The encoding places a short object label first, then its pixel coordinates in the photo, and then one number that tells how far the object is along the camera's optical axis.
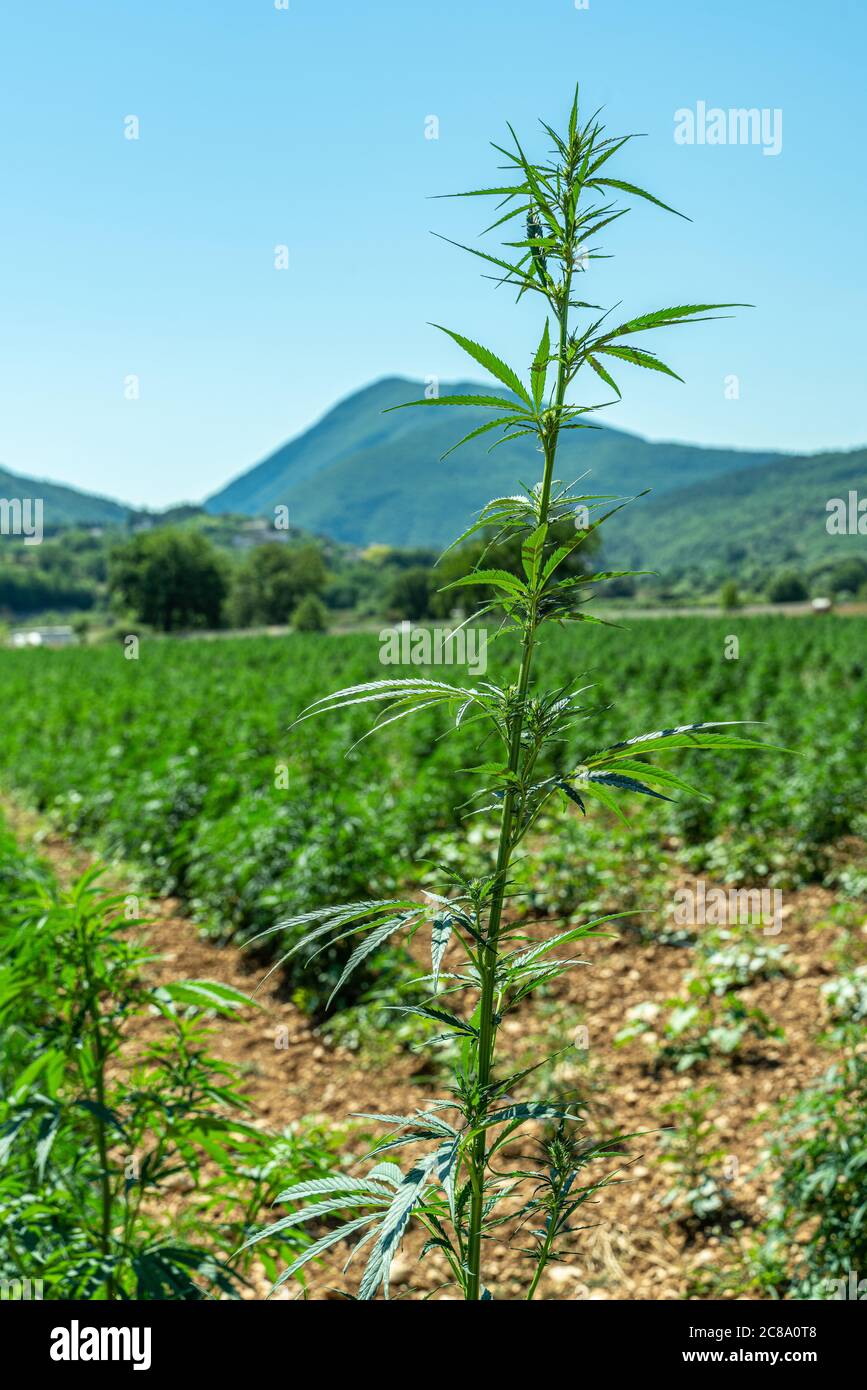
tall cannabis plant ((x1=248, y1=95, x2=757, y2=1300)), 1.12
